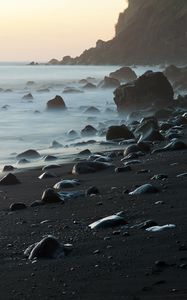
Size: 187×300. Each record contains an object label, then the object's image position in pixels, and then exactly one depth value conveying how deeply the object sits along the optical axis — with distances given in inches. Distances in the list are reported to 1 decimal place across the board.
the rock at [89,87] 1666.5
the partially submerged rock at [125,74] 2107.5
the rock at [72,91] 1507.1
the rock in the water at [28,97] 1297.0
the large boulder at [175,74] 1452.4
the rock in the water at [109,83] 1657.2
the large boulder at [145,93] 860.0
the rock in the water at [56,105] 970.1
